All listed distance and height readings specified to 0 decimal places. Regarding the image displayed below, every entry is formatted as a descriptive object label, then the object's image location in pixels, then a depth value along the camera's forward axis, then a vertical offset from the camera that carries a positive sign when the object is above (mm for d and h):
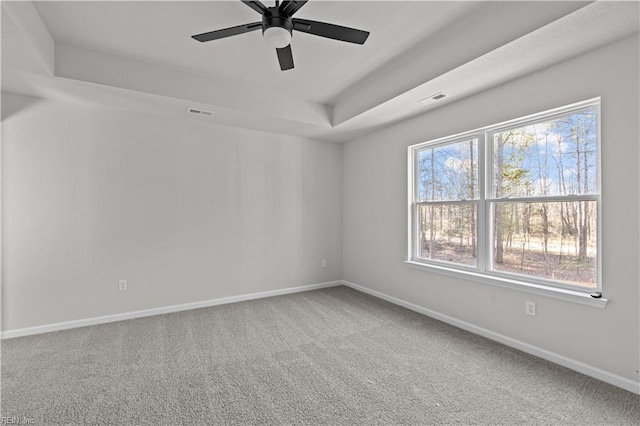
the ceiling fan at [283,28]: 1830 +1189
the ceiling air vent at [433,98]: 3002 +1173
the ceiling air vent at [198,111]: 3408 +1176
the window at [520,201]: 2379 +103
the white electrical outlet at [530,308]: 2570 -830
